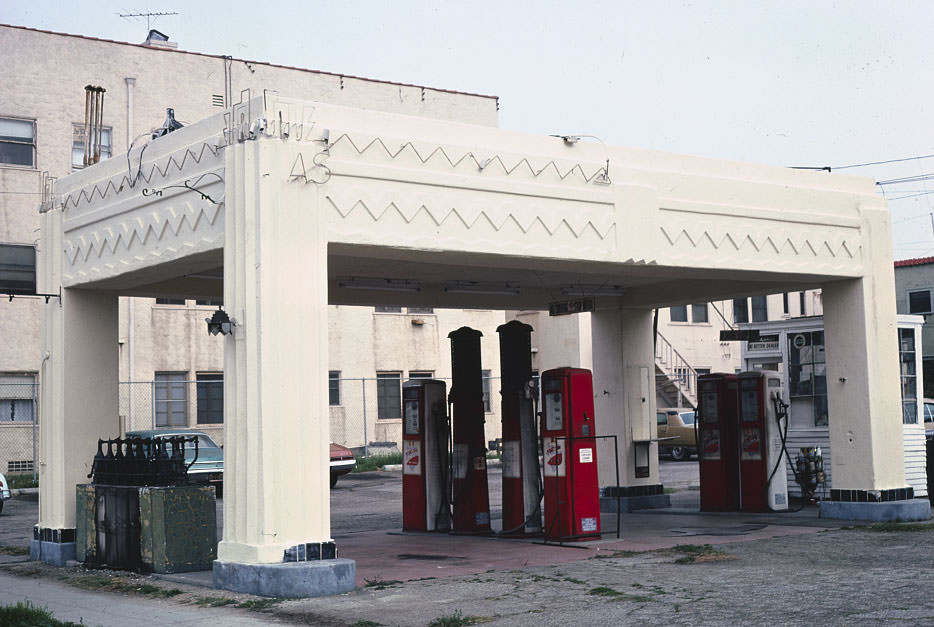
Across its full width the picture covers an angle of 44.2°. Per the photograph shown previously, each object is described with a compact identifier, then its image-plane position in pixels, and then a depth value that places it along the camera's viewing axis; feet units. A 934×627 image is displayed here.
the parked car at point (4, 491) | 73.36
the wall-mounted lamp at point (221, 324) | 37.60
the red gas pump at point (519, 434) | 51.88
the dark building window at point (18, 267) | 53.11
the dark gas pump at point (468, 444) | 54.95
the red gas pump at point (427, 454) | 56.34
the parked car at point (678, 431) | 114.42
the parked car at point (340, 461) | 89.51
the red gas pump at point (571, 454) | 48.44
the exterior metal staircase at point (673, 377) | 135.74
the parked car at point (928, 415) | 76.45
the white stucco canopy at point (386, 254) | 37.65
